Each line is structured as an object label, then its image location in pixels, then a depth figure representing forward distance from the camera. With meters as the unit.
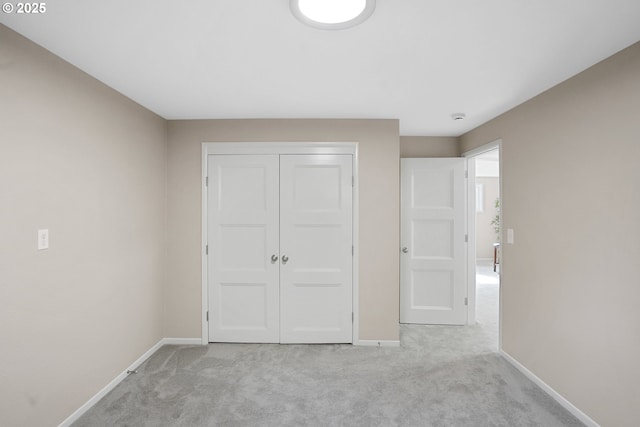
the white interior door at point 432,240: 3.54
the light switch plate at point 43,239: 1.71
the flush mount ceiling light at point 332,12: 1.33
